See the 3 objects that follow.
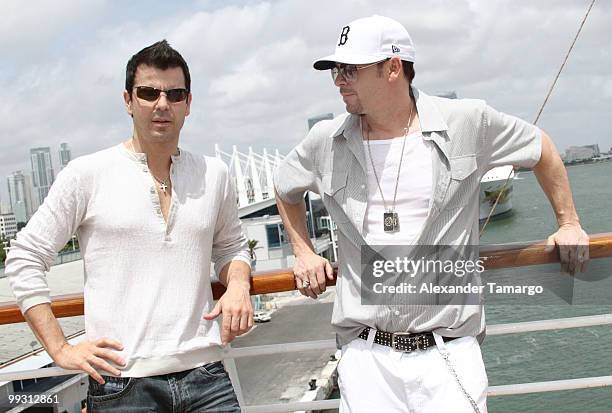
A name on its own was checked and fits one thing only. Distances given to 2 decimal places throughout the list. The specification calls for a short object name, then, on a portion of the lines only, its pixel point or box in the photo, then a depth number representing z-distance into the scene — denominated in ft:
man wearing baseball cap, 5.69
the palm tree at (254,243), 121.51
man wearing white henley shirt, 5.65
